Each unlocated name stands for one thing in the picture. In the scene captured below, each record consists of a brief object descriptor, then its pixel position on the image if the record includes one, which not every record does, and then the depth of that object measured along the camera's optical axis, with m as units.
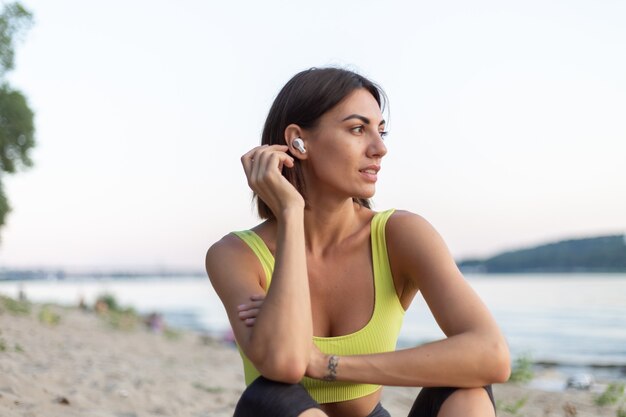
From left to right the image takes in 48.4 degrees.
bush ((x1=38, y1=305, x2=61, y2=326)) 11.34
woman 2.16
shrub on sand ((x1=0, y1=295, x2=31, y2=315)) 11.49
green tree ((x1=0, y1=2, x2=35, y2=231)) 14.37
